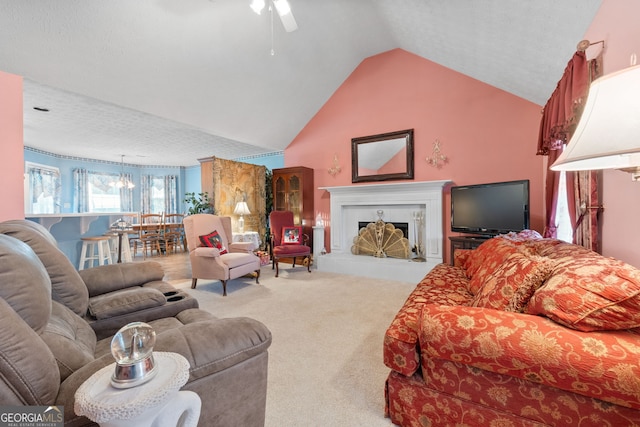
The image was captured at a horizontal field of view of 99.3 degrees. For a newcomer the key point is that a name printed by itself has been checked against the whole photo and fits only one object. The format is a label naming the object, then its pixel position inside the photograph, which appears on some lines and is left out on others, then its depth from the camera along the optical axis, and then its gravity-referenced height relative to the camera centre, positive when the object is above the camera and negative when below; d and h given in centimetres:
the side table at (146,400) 54 -39
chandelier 762 +92
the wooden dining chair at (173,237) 670 -60
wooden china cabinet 521 +38
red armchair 479 -35
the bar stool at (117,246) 405 -54
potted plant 523 +15
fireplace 402 -13
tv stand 334 -38
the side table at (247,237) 503 -45
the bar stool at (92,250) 364 -52
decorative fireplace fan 442 -51
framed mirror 438 +93
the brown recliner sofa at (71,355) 67 -43
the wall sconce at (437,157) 411 +83
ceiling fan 219 +172
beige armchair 343 -53
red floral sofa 94 -54
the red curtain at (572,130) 172 +58
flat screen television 314 +4
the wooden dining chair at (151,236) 633 -53
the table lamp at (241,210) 525 +5
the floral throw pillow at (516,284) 126 -36
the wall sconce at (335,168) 506 +82
